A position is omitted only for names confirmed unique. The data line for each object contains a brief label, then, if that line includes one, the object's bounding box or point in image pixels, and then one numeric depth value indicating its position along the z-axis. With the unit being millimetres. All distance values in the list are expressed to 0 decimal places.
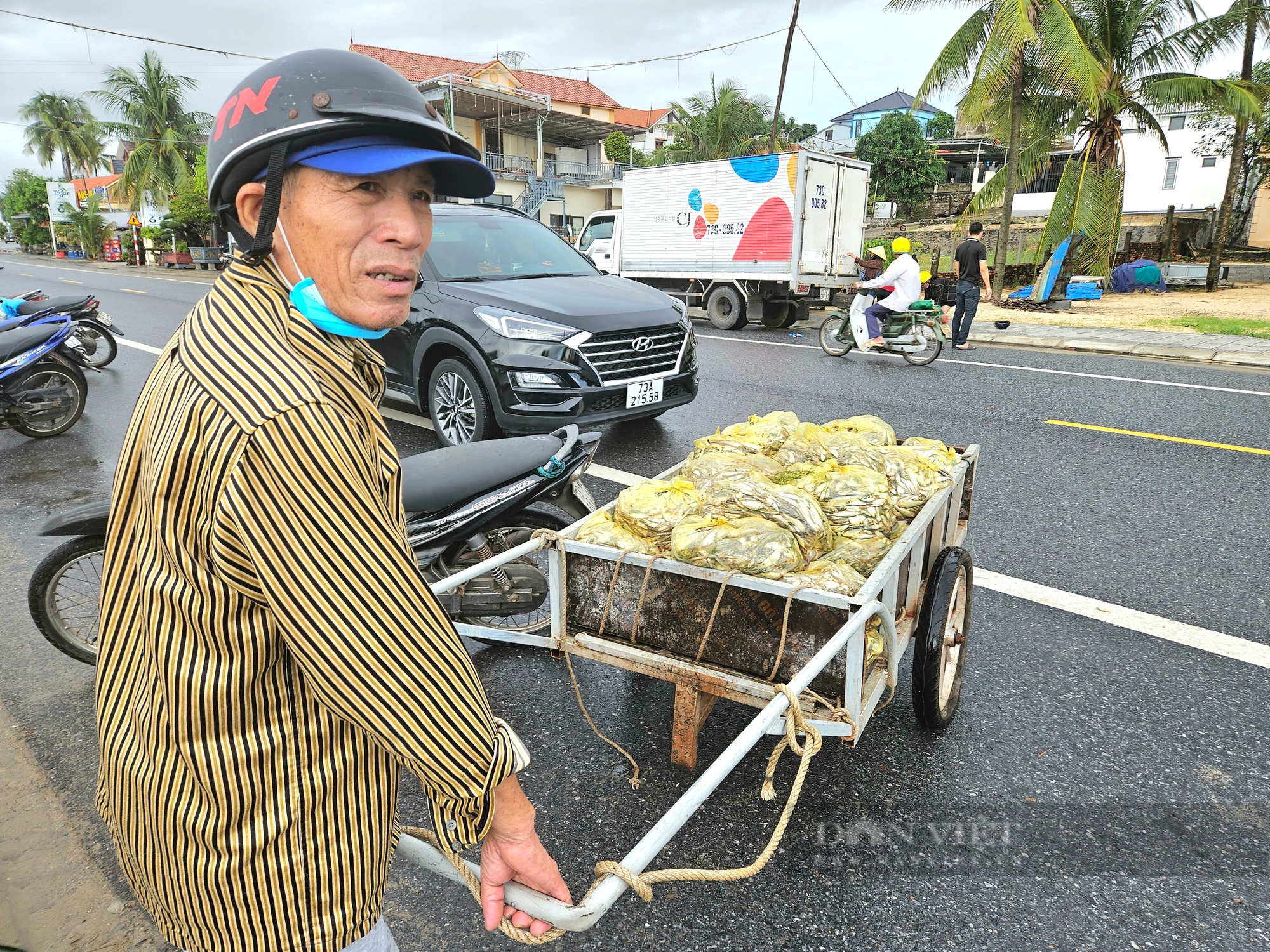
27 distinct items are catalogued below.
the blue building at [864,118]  76875
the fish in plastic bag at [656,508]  2666
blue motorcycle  6863
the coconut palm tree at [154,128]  45938
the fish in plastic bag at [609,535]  2604
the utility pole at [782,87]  24562
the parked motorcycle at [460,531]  3297
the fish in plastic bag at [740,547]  2416
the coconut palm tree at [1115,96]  19031
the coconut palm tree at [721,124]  37406
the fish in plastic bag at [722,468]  2869
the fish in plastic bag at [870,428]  3453
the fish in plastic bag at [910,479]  2973
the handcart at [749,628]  2258
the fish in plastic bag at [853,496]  2758
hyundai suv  6016
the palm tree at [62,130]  61969
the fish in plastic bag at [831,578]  2363
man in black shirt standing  12891
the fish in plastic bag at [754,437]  3262
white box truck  15219
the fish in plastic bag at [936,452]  3326
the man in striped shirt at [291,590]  997
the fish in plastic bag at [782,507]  2617
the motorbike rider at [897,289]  11547
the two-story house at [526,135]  39000
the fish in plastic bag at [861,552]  2564
